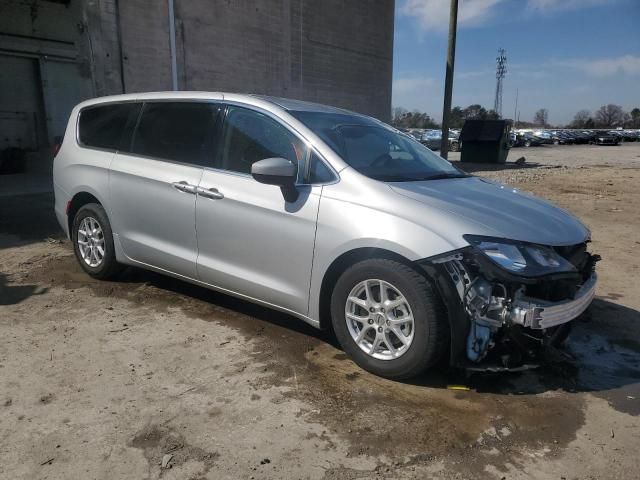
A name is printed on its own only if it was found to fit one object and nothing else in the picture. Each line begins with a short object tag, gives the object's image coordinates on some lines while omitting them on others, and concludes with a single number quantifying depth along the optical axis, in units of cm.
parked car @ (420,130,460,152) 3412
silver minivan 306
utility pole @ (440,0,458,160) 1536
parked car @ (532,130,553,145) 5169
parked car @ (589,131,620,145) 5203
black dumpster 2200
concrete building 1219
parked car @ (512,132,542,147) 4825
